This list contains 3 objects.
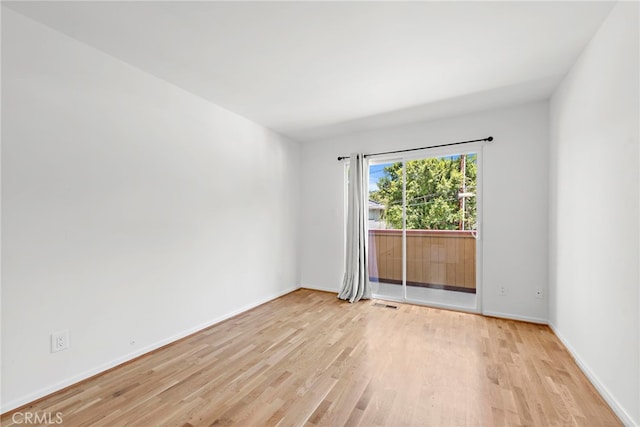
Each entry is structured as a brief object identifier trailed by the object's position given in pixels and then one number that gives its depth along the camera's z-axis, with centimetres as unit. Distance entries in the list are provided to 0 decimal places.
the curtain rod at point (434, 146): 330
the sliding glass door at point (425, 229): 351
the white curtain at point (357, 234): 398
